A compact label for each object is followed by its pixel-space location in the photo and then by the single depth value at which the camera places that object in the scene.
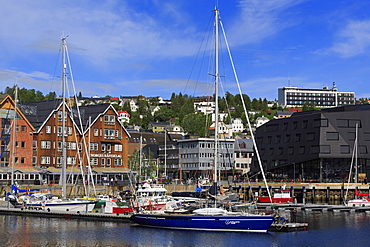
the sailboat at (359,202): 79.79
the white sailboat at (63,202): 65.69
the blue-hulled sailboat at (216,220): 49.41
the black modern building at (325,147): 109.31
